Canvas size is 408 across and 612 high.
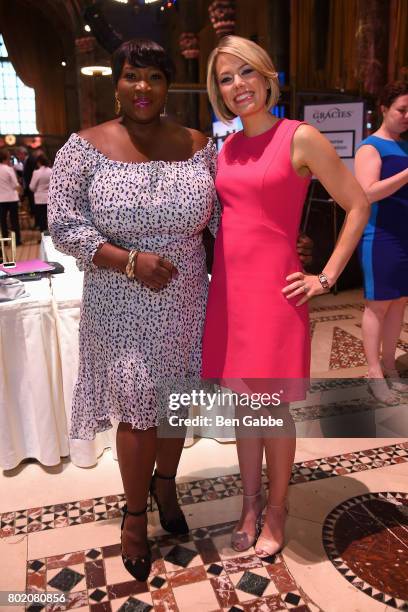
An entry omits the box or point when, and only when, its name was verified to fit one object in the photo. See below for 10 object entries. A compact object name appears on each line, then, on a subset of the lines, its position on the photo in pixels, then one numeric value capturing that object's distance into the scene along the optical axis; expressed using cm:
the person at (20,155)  1755
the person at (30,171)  1050
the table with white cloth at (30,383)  237
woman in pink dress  162
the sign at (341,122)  534
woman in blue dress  281
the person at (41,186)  899
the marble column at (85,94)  1319
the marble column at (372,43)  618
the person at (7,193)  862
